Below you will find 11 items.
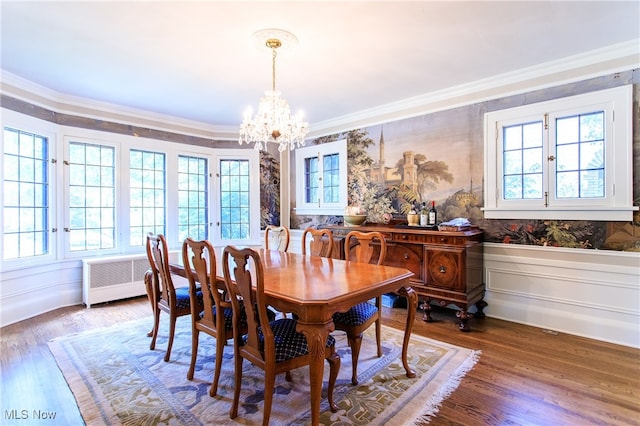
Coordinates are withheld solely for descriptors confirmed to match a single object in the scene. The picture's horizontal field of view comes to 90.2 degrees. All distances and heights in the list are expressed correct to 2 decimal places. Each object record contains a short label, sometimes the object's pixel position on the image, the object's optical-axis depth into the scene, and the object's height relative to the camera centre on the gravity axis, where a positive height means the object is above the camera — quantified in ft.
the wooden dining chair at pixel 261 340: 5.69 -2.43
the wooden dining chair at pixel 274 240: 17.73 -1.51
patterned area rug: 6.33 -3.99
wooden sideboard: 10.62 -1.77
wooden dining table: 5.45 -1.48
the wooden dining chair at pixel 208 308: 6.94 -2.22
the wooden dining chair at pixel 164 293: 8.50 -2.32
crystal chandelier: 8.89 +2.62
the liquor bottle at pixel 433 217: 12.66 -0.13
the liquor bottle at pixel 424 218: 12.80 -0.17
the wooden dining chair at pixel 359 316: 7.41 -2.50
